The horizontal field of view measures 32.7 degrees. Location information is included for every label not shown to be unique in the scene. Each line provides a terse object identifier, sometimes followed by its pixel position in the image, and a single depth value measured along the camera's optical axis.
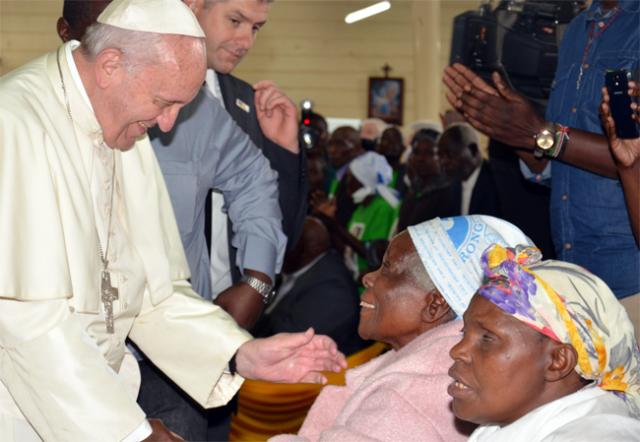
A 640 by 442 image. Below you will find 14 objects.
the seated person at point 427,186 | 6.77
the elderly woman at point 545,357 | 2.35
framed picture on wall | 15.66
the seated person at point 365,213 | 7.66
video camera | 4.29
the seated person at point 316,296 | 5.93
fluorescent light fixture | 14.93
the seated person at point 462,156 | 7.14
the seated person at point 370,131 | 10.48
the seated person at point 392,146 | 9.49
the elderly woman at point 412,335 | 2.87
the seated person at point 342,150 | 9.73
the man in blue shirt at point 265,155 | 3.95
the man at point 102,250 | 2.71
